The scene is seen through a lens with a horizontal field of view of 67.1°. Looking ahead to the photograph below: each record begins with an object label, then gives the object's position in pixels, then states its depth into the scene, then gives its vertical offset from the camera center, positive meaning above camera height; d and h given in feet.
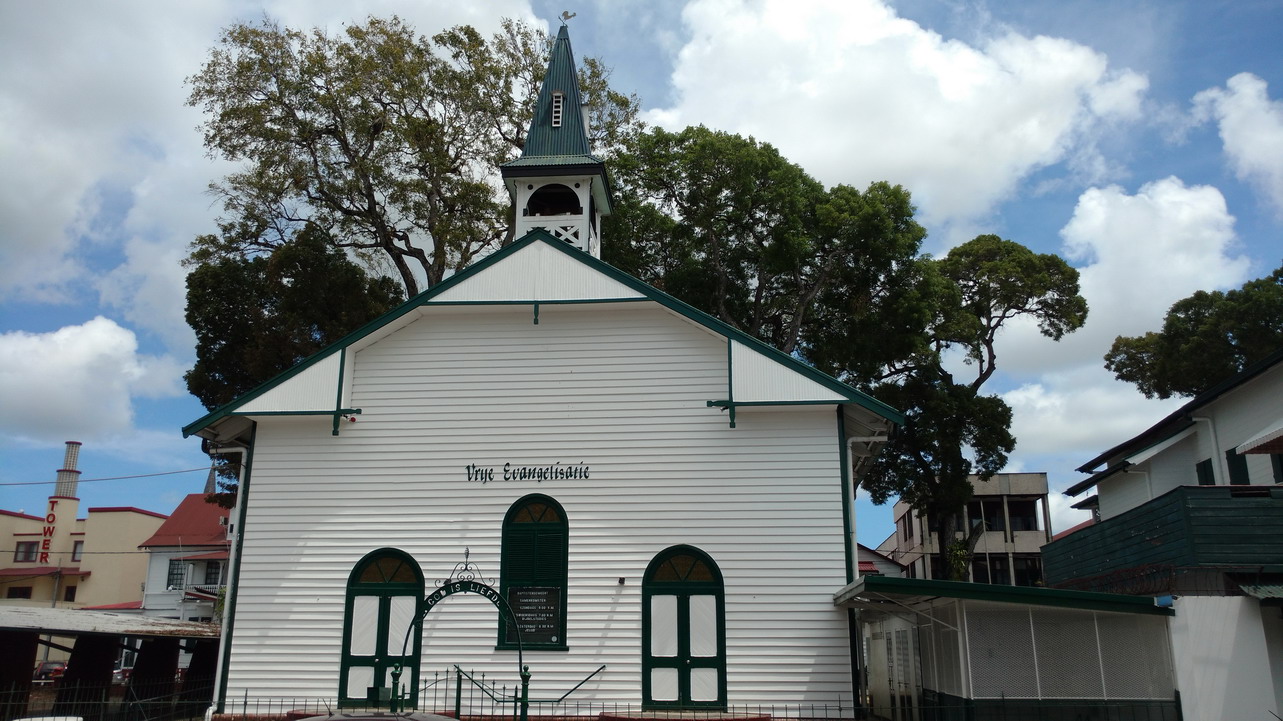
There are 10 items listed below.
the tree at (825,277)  103.30 +40.17
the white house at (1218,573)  45.09 +4.03
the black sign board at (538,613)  55.98 +2.09
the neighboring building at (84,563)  164.86 +14.04
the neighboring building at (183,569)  149.69 +11.98
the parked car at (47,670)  111.01 -2.72
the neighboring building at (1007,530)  184.14 +22.74
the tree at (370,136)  100.01 +52.25
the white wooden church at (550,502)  55.36 +8.57
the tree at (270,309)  98.68 +33.86
